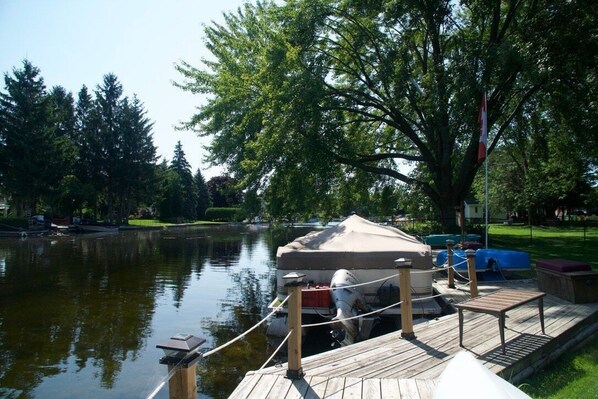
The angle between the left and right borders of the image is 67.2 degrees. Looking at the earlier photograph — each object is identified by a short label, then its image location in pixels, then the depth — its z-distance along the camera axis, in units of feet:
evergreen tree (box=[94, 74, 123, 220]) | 195.62
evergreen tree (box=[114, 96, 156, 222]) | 198.70
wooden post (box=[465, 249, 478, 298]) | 30.86
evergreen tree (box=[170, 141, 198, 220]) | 249.75
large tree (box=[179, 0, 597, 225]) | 59.11
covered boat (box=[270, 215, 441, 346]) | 32.73
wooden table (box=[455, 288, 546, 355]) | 19.35
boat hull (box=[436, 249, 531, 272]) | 41.68
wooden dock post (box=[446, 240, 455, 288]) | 38.47
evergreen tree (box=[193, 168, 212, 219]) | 277.85
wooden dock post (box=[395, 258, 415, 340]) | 23.17
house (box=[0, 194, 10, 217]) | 220.64
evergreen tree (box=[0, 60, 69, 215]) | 155.53
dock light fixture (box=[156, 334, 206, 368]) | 11.19
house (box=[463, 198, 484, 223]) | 240.12
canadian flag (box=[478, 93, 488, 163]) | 46.73
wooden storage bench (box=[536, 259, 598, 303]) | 29.01
